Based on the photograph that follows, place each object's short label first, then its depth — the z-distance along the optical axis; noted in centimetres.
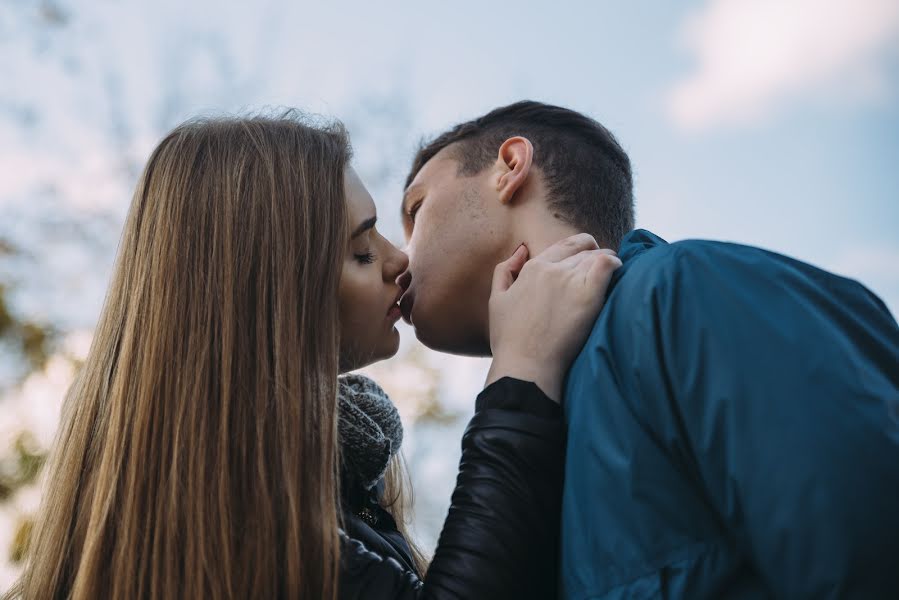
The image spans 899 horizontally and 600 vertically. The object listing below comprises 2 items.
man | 57
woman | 68
